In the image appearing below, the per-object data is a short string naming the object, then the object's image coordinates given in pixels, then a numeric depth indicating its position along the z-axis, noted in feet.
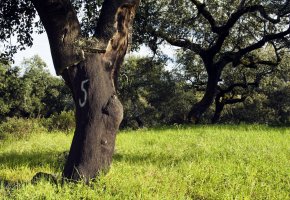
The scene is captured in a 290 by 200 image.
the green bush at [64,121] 61.93
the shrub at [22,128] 53.30
